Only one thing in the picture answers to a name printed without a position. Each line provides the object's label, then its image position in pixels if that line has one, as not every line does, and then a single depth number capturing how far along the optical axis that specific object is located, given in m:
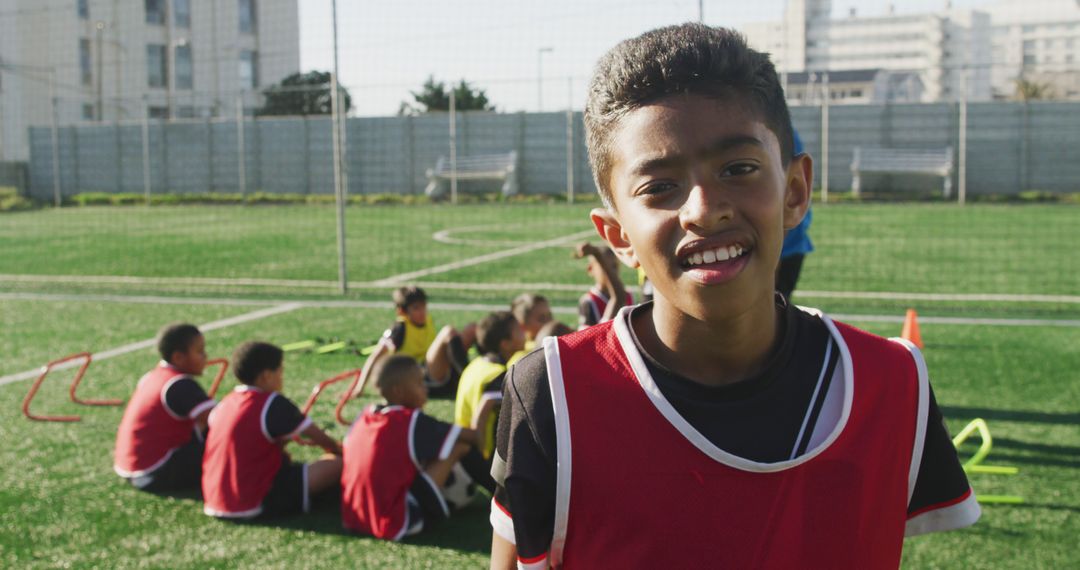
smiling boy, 1.43
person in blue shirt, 5.21
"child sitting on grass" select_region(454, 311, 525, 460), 5.12
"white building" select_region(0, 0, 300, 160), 39.22
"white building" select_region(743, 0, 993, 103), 137.50
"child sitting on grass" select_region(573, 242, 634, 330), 5.88
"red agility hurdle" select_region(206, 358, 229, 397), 6.61
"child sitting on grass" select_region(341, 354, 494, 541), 4.43
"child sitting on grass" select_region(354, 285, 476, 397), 6.98
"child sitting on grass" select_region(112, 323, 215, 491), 5.10
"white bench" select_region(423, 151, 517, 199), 31.45
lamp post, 28.12
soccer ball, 4.70
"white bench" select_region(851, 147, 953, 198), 29.12
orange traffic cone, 7.43
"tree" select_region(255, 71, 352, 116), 35.19
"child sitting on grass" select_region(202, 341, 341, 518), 4.64
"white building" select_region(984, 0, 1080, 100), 140.38
